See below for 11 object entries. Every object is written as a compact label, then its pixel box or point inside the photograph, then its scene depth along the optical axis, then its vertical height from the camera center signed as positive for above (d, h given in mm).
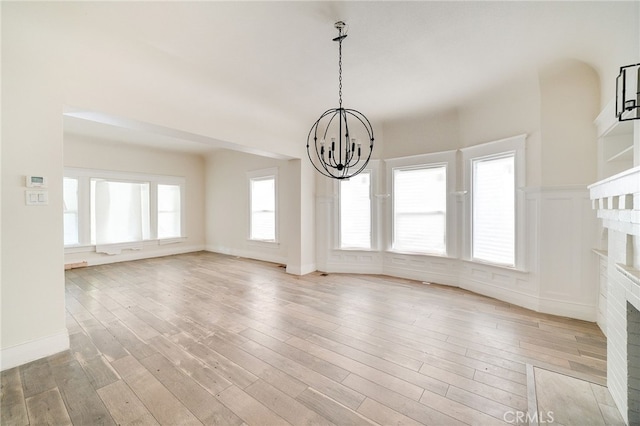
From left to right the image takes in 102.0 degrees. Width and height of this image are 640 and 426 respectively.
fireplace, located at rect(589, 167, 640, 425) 1535 -525
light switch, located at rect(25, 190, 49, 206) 2275 +137
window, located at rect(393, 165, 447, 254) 4566 +30
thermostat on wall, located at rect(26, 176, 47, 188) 2275 +282
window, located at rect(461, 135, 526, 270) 3564 +108
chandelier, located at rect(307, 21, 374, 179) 5099 +1541
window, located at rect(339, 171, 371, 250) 5242 -20
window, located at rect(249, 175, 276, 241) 6555 +95
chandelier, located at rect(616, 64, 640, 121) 1940 +948
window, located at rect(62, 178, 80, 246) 5727 +43
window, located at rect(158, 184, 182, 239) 7332 +9
